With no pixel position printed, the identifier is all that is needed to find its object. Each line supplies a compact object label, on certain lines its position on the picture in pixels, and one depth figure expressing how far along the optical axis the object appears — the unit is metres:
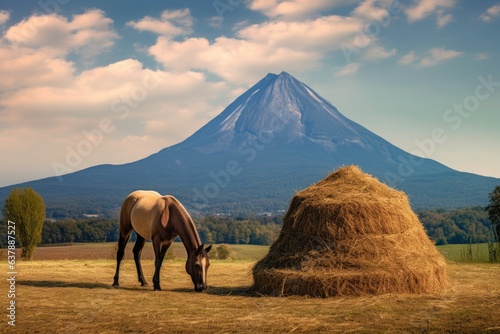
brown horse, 13.48
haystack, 12.29
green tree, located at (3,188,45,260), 28.61
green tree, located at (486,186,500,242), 28.26
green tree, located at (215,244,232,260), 35.53
